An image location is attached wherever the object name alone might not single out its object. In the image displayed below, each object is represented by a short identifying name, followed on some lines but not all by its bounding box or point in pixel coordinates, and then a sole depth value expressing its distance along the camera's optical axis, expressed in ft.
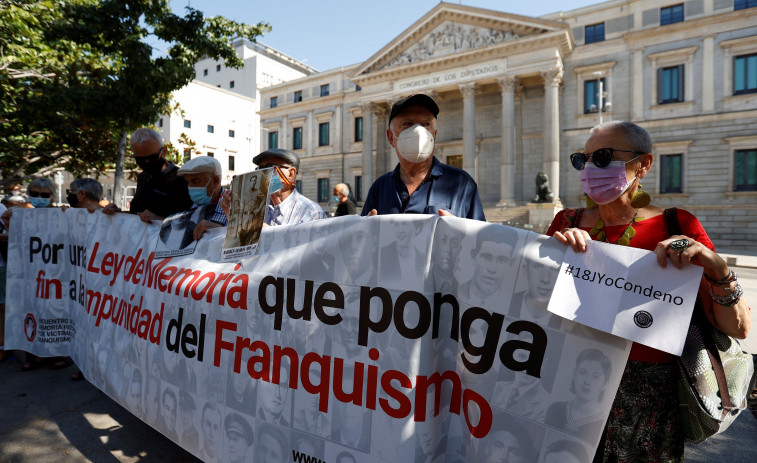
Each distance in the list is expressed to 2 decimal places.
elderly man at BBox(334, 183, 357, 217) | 28.22
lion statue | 73.41
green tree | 27.07
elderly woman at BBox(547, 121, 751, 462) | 4.36
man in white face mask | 7.98
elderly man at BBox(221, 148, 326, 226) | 10.12
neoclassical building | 71.36
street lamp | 77.29
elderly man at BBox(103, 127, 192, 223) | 12.35
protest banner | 5.04
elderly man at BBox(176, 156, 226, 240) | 10.14
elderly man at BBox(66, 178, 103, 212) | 13.88
